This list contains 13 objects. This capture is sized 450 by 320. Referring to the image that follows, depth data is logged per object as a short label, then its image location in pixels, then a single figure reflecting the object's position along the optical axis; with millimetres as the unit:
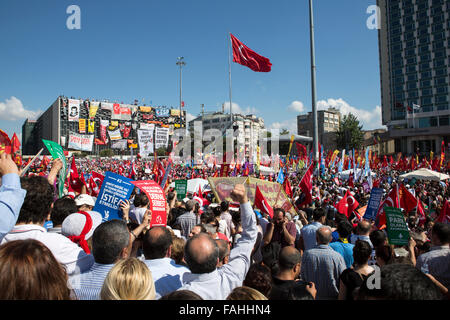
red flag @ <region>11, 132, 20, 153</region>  7738
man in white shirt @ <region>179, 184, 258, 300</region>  2410
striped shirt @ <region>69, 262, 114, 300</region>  2361
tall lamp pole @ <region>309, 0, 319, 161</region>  12938
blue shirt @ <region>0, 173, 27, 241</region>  1842
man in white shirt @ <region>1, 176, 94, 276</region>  2494
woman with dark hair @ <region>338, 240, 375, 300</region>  3012
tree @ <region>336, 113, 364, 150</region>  63312
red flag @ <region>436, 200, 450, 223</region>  6527
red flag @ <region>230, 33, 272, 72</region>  15031
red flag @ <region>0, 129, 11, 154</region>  5269
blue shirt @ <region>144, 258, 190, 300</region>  2600
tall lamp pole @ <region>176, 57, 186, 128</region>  49238
